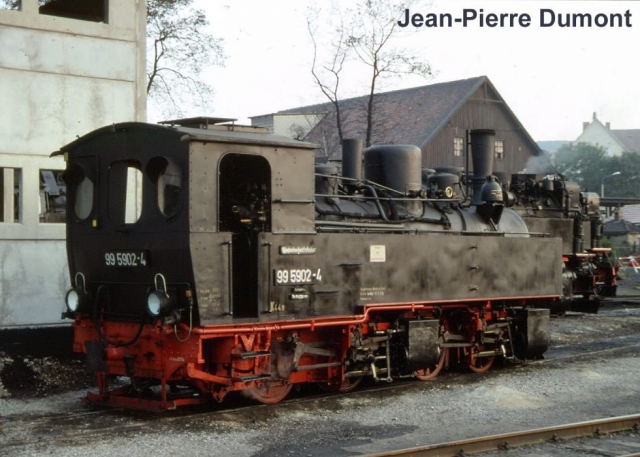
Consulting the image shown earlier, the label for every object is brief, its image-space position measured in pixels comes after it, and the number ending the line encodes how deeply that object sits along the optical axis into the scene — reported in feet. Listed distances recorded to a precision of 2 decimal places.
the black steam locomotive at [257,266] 28.86
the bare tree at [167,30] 85.46
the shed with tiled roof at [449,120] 128.06
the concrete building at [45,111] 39.50
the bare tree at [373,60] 76.54
